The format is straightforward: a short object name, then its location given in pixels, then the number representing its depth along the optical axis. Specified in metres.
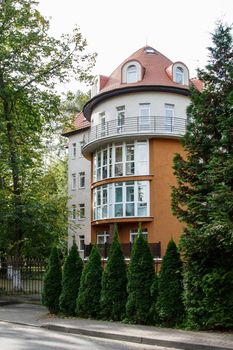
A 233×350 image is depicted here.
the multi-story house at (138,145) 32.22
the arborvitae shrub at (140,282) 12.49
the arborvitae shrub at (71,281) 14.51
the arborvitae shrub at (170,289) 11.97
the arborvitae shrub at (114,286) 13.23
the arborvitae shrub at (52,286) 15.16
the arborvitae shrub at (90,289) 13.80
